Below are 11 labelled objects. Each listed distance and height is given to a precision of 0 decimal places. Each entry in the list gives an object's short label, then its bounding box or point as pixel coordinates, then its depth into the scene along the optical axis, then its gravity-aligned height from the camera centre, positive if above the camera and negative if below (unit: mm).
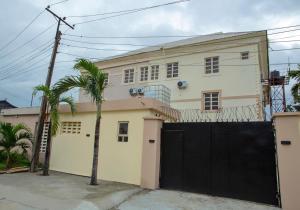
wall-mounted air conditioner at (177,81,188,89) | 17781 +4248
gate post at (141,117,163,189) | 8344 -378
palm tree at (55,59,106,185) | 8758 +2062
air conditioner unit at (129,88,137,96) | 18327 +3791
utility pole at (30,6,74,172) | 11703 +1171
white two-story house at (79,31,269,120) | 15836 +5309
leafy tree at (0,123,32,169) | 12039 -45
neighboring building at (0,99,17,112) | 22728 +3004
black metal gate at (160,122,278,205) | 6902 -465
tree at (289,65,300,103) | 8859 +2341
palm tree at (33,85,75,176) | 10617 +1193
